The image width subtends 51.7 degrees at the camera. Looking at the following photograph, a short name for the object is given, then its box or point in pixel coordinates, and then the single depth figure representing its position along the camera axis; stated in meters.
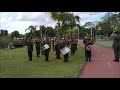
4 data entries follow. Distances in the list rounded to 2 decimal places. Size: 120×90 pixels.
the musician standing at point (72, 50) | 11.06
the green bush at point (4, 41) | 15.17
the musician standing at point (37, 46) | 10.10
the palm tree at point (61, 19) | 11.22
